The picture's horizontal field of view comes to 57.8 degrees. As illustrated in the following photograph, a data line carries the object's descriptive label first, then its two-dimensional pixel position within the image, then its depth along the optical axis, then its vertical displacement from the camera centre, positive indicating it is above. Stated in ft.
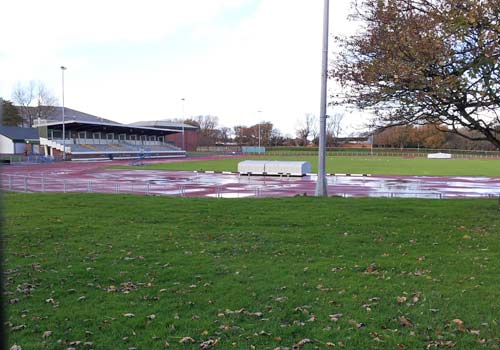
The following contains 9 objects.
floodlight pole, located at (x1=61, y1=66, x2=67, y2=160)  203.00 -1.97
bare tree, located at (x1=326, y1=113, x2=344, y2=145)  417.20 +12.68
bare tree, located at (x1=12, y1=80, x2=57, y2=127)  318.86 +23.14
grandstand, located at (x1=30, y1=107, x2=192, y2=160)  230.48 +1.67
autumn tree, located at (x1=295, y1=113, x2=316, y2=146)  478.18 +13.07
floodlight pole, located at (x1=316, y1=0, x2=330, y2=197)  57.31 +3.43
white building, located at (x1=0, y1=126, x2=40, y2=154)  245.86 +1.89
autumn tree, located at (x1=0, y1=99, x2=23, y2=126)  277.07 +16.20
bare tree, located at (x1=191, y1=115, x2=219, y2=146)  445.78 +15.54
